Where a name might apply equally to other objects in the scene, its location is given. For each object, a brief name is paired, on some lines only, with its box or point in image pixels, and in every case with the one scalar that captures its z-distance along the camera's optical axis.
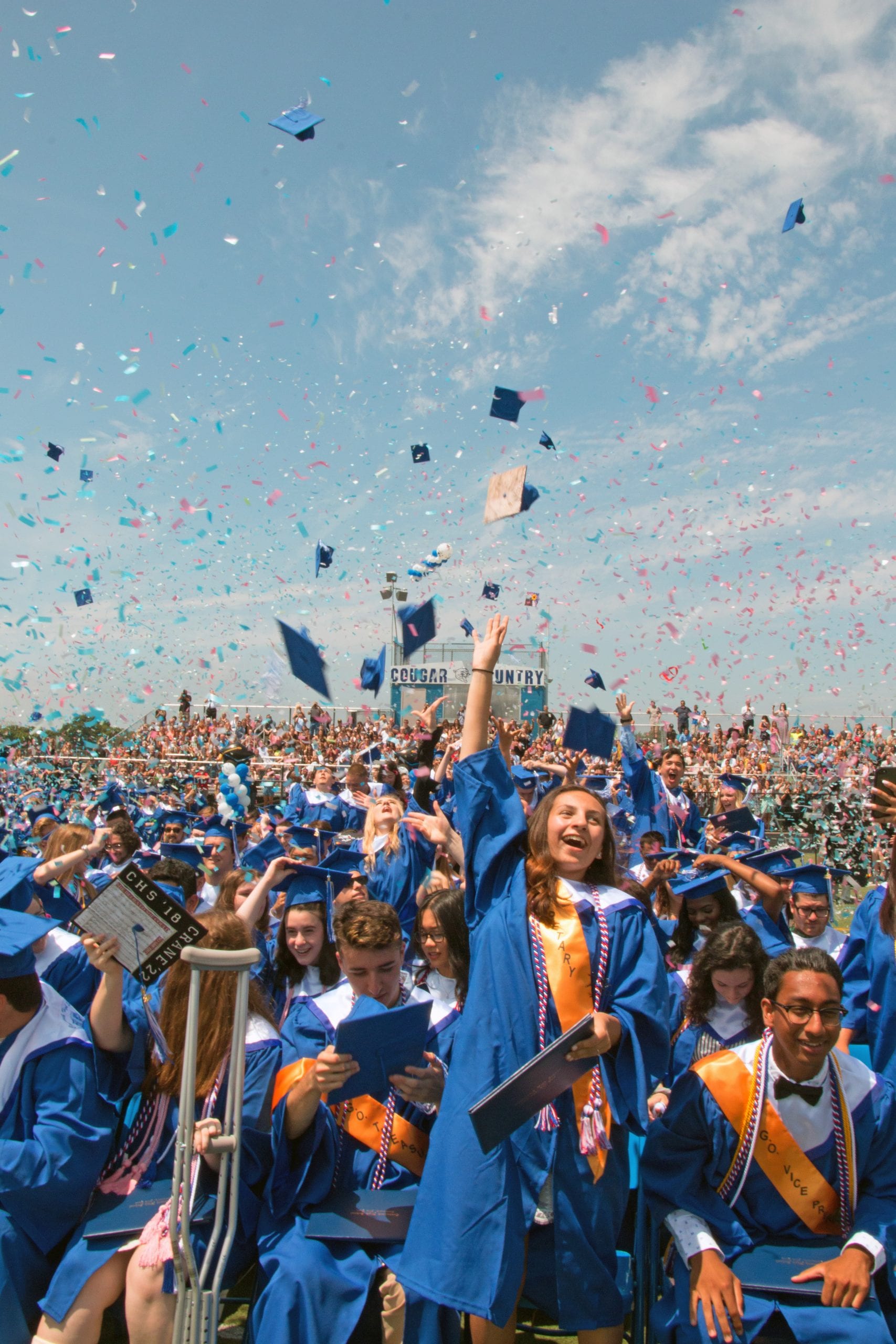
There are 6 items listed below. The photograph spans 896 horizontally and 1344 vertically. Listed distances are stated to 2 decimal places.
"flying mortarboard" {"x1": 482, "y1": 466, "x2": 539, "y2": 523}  5.82
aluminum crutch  1.87
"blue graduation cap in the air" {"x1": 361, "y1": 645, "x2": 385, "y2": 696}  9.06
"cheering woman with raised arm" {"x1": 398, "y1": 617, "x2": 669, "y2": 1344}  2.30
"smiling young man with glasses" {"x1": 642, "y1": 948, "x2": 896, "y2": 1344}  2.52
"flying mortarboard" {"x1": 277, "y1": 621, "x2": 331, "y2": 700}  6.89
